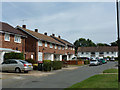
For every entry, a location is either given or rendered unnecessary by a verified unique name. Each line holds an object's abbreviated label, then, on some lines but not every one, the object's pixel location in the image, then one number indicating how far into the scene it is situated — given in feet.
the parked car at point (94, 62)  123.92
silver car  63.29
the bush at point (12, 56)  75.77
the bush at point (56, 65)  81.71
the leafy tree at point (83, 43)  392.80
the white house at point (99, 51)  284.41
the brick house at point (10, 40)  83.15
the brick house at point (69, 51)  173.77
